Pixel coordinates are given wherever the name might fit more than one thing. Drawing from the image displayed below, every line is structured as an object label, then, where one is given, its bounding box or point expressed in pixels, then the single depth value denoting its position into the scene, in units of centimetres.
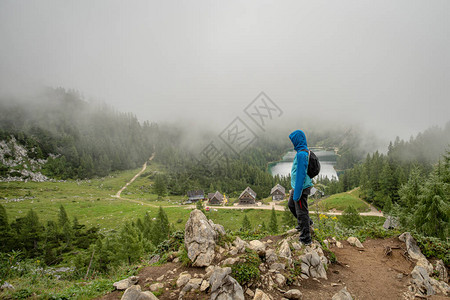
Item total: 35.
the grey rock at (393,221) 1309
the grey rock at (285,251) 559
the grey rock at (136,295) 392
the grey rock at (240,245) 574
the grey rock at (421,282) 471
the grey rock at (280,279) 468
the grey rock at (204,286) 433
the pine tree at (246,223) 2755
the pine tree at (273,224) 2693
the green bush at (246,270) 454
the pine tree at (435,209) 1121
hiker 575
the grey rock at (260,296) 404
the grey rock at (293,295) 420
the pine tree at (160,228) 2422
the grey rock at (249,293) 427
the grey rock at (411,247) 638
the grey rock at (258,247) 553
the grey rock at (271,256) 538
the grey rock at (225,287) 402
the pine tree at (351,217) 2428
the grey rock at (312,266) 519
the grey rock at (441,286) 485
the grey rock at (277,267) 507
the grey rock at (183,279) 467
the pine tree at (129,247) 1631
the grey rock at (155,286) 455
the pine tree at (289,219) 2694
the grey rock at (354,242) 734
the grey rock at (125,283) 486
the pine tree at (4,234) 2414
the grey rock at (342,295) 413
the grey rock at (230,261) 497
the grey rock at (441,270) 549
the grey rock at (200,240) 555
